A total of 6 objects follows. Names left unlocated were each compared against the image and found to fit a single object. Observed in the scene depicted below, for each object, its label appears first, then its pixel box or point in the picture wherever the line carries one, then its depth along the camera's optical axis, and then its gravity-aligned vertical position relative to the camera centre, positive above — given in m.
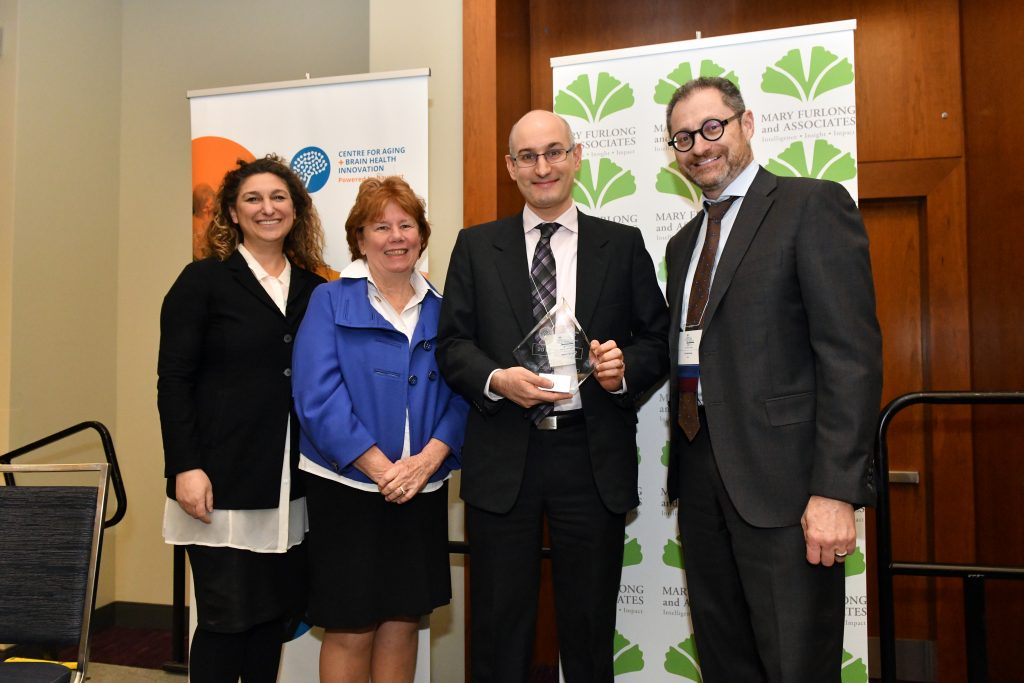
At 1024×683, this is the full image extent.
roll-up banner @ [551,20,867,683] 2.40 +0.79
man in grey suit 1.51 -0.09
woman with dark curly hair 2.03 -0.28
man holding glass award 1.84 -0.14
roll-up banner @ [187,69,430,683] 2.83 +1.02
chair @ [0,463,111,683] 1.68 -0.50
